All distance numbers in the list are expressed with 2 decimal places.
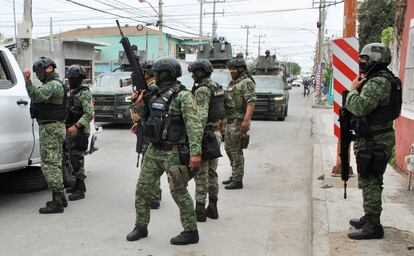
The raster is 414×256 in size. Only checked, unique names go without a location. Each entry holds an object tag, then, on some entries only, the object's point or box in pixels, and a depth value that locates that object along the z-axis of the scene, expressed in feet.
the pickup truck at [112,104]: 44.86
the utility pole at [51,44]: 88.33
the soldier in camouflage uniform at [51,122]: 17.04
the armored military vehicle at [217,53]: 64.13
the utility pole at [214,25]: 159.68
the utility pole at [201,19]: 139.52
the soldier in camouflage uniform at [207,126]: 15.53
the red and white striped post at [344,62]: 22.57
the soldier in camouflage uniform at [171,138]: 13.17
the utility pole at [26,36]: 55.62
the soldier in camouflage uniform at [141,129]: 14.72
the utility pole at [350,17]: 23.25
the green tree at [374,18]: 98.99
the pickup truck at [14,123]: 16.71
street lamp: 100.58
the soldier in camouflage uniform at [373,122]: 13.17
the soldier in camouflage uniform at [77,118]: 18.81
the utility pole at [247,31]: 281.50
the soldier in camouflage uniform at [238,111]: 20.97
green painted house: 184.24
